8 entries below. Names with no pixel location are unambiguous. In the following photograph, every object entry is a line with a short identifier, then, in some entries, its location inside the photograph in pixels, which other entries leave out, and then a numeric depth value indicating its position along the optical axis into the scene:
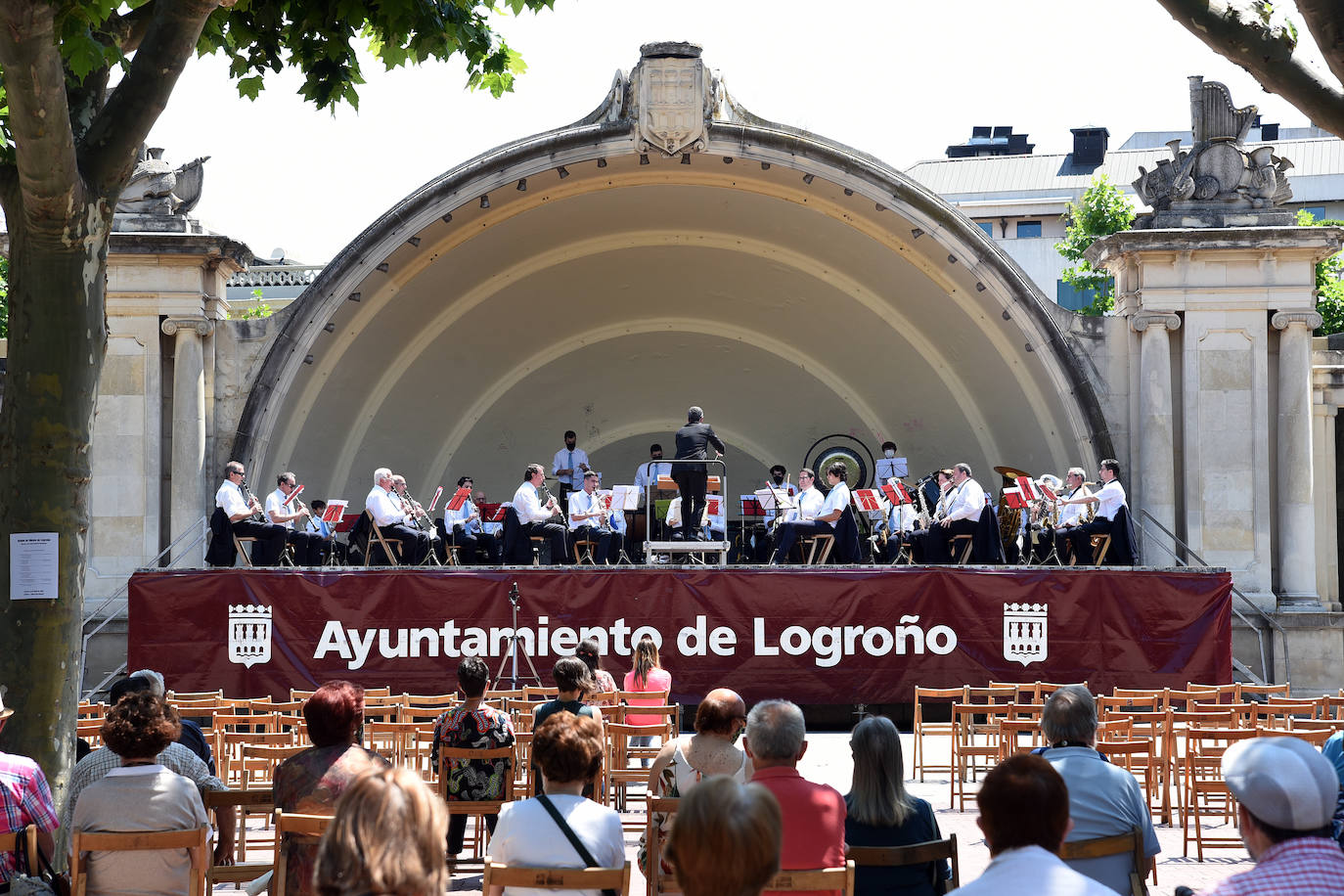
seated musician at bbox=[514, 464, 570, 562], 17.47
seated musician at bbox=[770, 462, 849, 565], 16.33
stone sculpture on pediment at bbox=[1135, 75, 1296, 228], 17.53
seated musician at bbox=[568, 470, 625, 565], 18.19
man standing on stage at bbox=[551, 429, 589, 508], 21.62
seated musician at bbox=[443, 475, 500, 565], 18.53
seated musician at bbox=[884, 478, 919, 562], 17.38
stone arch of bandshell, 18.53
